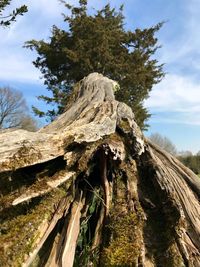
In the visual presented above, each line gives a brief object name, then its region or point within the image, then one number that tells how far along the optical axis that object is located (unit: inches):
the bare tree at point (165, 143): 1011.0
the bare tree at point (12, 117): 981.6
